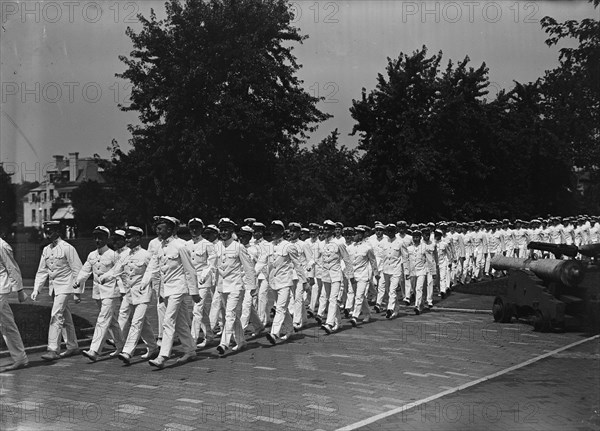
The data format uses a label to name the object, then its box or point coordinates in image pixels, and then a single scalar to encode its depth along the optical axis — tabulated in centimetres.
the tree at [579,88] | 1967
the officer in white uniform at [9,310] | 1118
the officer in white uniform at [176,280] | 1151
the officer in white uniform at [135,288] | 1139
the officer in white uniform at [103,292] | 1177
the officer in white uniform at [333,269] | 1466
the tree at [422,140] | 3538
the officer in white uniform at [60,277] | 1216
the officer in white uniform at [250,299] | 1307
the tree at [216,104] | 2711
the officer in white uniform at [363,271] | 1605
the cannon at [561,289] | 1366
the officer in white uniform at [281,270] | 1339
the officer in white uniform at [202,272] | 1341
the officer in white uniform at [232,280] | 1230
